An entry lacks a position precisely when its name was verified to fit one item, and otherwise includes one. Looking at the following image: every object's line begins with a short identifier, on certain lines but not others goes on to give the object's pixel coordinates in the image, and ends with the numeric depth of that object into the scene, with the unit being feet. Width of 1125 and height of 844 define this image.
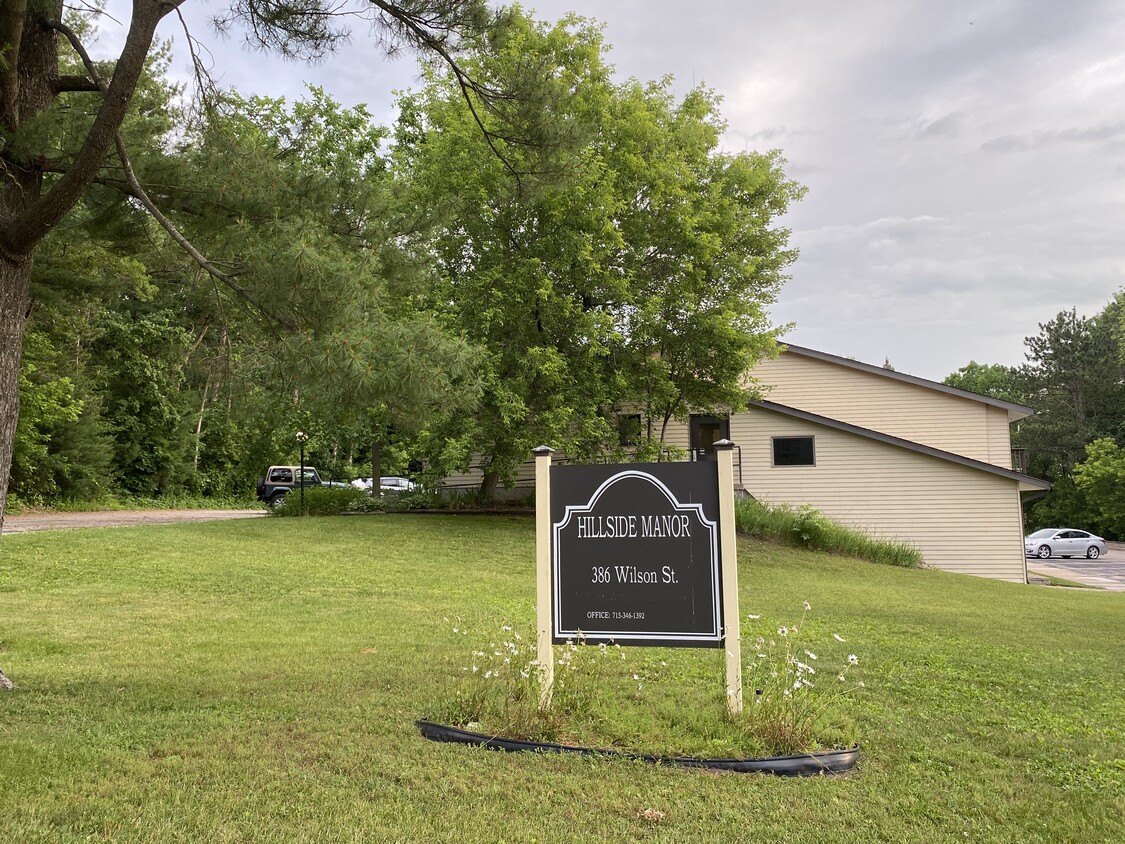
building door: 71.67
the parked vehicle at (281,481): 98.17
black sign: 14.73
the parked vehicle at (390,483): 118.56
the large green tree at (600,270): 55.31
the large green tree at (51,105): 15.03
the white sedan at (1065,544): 113.91
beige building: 64.80
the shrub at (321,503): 64.80
